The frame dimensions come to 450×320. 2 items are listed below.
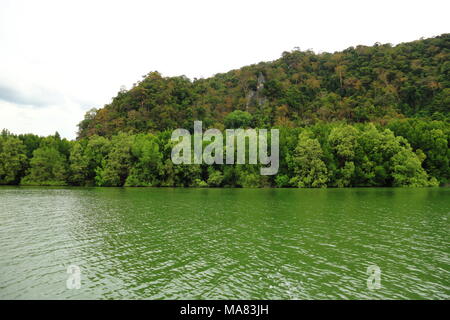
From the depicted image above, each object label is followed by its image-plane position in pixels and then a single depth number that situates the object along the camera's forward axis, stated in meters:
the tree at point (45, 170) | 89.00
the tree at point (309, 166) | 73.44
